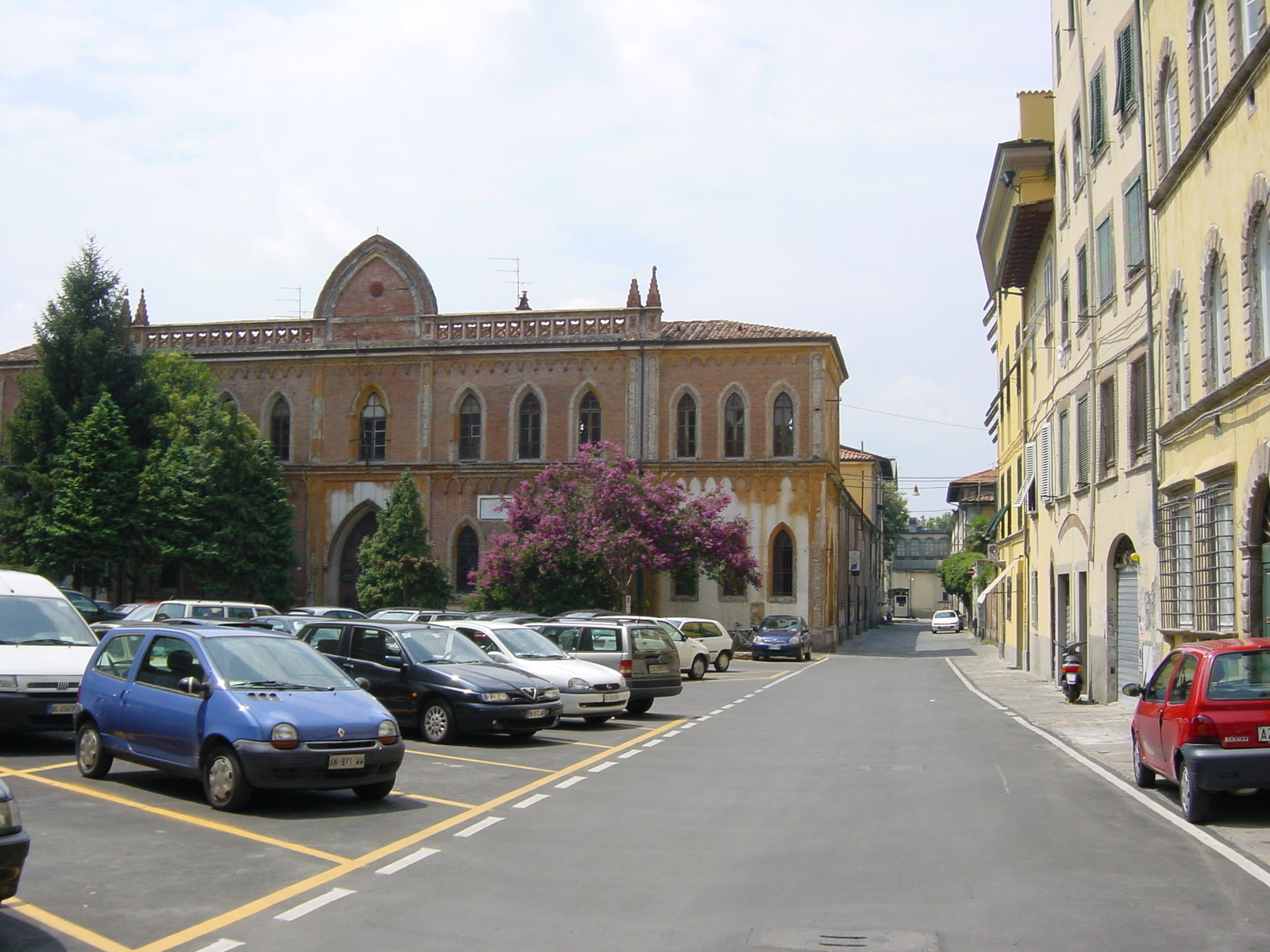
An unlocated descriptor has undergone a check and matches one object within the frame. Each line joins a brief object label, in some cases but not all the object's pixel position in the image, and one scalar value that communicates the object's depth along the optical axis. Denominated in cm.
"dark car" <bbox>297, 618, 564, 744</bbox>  1520
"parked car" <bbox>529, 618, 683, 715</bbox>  2066
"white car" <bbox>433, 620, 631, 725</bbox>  1802
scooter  2356
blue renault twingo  1010
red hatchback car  995
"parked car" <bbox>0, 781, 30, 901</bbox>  600
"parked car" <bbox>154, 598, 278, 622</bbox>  2569
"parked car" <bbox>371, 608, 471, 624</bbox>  2617
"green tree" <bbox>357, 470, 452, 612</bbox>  4578
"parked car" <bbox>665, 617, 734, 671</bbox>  3512
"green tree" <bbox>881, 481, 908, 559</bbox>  10786
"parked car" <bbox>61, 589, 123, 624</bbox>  3042
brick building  4659
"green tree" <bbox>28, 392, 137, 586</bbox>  4341
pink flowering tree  4156
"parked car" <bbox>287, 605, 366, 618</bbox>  2834
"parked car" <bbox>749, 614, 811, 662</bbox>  4075
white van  1320
